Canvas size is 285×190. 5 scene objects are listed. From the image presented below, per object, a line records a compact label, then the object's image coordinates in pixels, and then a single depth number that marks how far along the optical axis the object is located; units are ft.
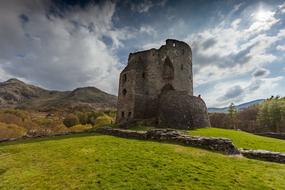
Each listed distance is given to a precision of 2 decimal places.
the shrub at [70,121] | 183.42
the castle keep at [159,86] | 95.04
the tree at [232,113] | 194.34
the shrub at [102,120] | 173.31
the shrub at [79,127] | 152.56
